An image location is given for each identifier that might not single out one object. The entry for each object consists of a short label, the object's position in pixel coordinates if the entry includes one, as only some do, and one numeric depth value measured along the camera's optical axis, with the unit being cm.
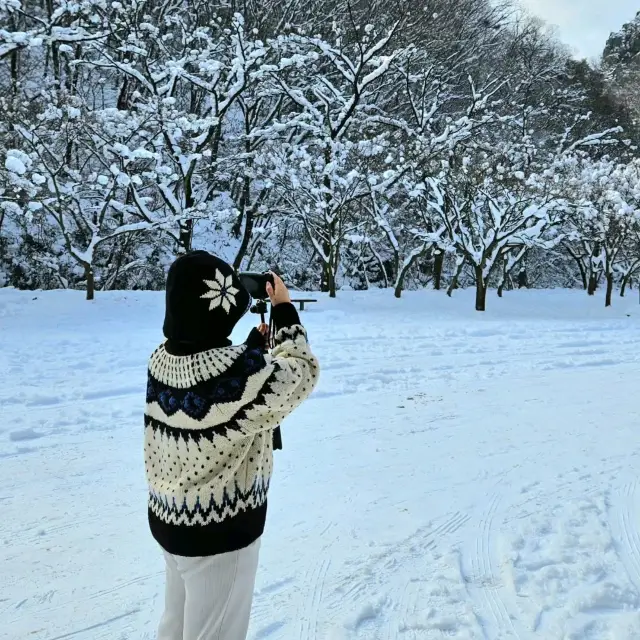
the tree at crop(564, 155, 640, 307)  1617
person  157
